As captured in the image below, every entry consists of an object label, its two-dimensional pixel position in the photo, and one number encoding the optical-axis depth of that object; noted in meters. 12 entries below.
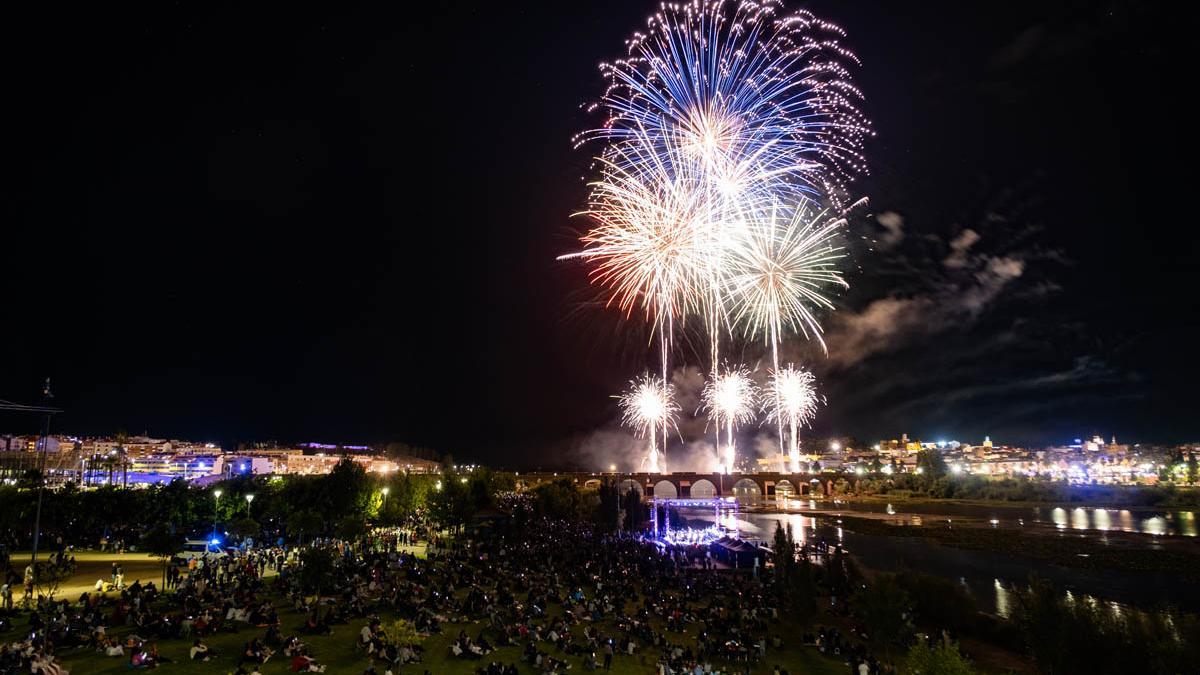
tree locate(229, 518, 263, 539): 38.19
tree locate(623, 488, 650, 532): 75.44
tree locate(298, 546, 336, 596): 25.08
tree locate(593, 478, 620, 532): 72.12
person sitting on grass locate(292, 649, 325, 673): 18.61
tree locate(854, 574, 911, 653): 24.95
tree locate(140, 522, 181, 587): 29.69
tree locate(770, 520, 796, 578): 34.17
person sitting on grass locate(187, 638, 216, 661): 19.19
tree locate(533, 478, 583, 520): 78.19
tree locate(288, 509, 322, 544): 38.09
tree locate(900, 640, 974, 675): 17.98
